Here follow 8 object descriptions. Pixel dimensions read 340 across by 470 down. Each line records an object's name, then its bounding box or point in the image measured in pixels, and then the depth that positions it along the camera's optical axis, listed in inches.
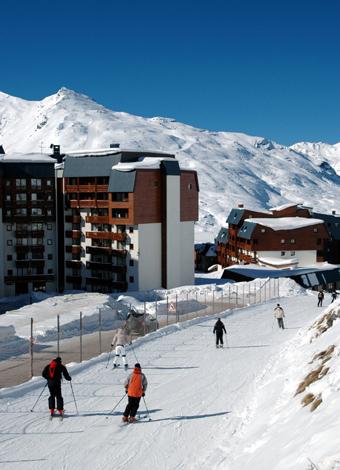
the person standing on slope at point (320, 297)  1665.8
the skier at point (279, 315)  1232.2
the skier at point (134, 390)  567.2
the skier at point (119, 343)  863.1
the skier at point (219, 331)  1037.2
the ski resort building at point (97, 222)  2407.7
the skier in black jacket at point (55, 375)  593.3
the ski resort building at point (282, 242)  3353.8
